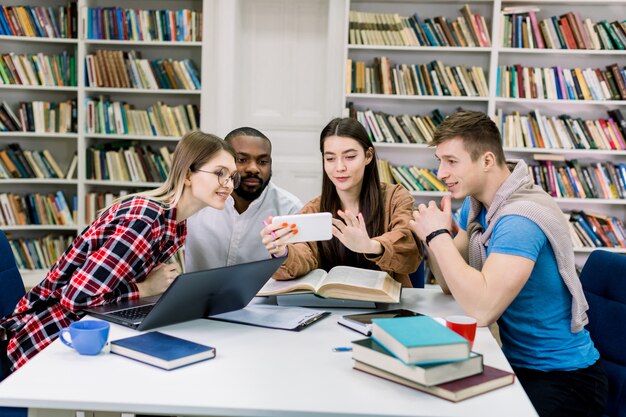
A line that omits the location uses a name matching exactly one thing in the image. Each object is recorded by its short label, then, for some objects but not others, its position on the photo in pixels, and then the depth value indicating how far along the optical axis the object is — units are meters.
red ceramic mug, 1.49
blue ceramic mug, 1.37
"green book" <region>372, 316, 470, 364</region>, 1.20
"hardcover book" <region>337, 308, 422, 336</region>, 1.62
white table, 1.16
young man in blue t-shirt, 1.67
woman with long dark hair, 2.06
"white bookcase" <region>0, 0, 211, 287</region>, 4.83
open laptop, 1.53
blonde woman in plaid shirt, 1.78
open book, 1.80
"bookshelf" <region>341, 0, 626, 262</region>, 4.66
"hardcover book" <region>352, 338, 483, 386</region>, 1.20
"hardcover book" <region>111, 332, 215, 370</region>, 1.33
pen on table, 1.47
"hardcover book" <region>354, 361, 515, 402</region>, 1.20
